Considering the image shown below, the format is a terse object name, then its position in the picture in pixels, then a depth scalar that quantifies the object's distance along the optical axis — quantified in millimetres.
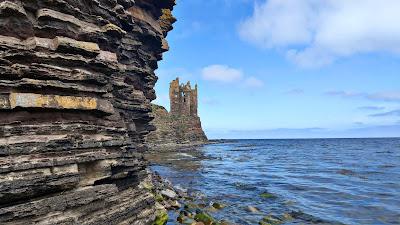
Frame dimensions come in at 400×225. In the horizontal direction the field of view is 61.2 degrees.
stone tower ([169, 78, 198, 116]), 167250
